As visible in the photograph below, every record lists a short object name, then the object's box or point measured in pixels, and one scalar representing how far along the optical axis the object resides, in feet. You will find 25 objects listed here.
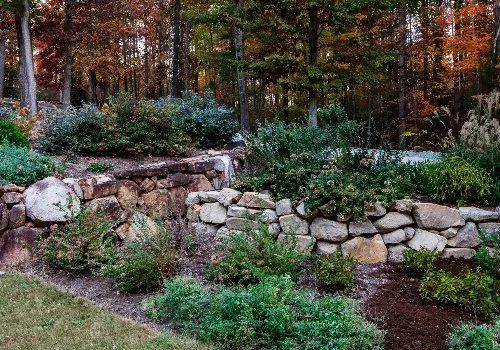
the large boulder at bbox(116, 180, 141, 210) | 19.81
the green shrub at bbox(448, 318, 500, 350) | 10.24
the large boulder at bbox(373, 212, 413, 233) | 16.79
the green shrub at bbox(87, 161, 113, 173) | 20.90
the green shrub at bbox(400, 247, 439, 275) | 15.06
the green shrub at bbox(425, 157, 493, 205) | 17.37
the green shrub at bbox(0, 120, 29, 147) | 22.48
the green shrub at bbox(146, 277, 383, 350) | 10.32
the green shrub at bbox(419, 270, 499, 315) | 12.58
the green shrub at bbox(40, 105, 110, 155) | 23.93
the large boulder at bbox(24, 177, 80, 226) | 17.15
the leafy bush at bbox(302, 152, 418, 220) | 16.38
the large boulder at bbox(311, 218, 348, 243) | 16.83
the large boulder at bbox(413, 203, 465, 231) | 16.58
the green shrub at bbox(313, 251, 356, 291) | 13.79
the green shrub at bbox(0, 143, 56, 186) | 17.85
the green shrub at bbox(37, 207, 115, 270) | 15.87
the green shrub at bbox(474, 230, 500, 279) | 14.17
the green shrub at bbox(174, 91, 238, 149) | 28.12
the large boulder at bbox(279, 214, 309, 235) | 17.35
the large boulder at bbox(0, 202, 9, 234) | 16.85
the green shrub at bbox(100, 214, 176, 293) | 14.24
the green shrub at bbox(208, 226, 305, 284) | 13.89
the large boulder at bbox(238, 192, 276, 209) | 18.11
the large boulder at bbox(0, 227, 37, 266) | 16.83
